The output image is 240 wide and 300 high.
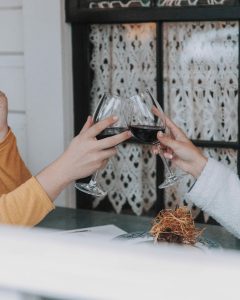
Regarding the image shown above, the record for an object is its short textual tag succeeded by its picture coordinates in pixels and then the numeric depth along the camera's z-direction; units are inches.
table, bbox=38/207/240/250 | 85.4
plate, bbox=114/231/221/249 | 69.2
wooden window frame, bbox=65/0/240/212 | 110.0
